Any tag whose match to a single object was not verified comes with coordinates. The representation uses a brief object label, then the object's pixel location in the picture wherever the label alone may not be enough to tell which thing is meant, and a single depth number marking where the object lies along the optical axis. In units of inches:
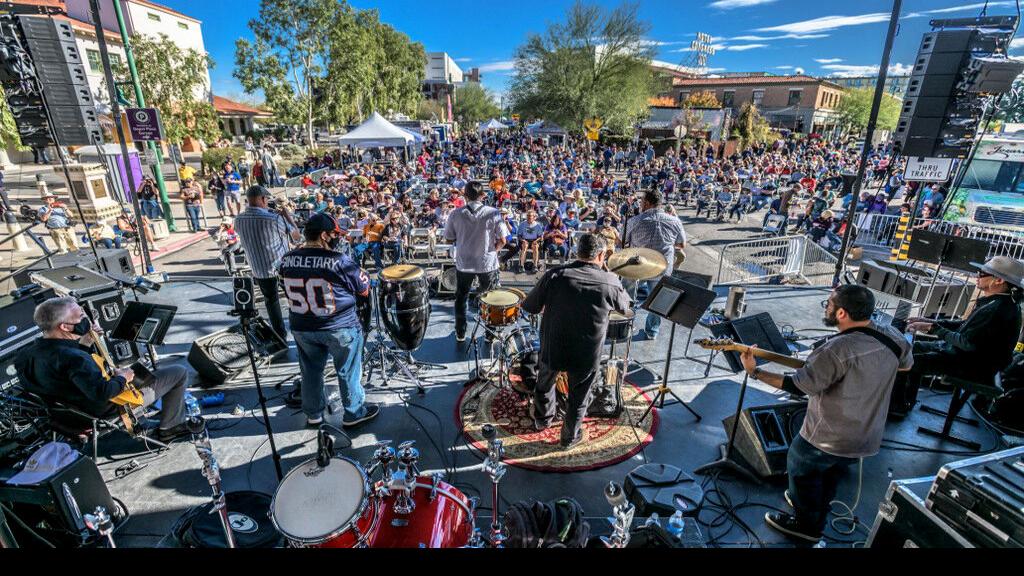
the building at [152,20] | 1256.6
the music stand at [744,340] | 166.2
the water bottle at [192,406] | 176.1
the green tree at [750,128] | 1460.4
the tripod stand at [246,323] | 134.5
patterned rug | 173.3
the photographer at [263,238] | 221.1
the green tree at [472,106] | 3203.7
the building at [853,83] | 2225.6
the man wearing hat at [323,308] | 160.9
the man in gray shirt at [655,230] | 245.8
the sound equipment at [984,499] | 82.7
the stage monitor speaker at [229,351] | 217.2
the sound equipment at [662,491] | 139.8
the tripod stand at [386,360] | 224.5
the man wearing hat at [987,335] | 159.3
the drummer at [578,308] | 151.4
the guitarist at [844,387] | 113.9
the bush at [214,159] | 944.9
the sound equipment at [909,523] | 92.8
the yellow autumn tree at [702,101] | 1866.0
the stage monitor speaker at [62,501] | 124.0
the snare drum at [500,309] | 200.8
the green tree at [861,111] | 2006.6
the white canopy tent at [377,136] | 674.8
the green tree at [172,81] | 751.1
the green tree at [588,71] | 1355.8
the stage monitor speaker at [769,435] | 161.5
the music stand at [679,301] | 168.2
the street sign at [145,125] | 395.5
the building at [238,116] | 1785.9
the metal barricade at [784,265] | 379.9
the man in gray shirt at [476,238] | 229.5
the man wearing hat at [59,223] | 402.9
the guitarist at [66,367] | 145.6
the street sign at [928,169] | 343.9
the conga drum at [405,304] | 208.7
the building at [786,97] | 2164.1
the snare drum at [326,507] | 91.9
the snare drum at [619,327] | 191.2
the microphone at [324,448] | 98.7
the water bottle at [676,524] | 109.8
